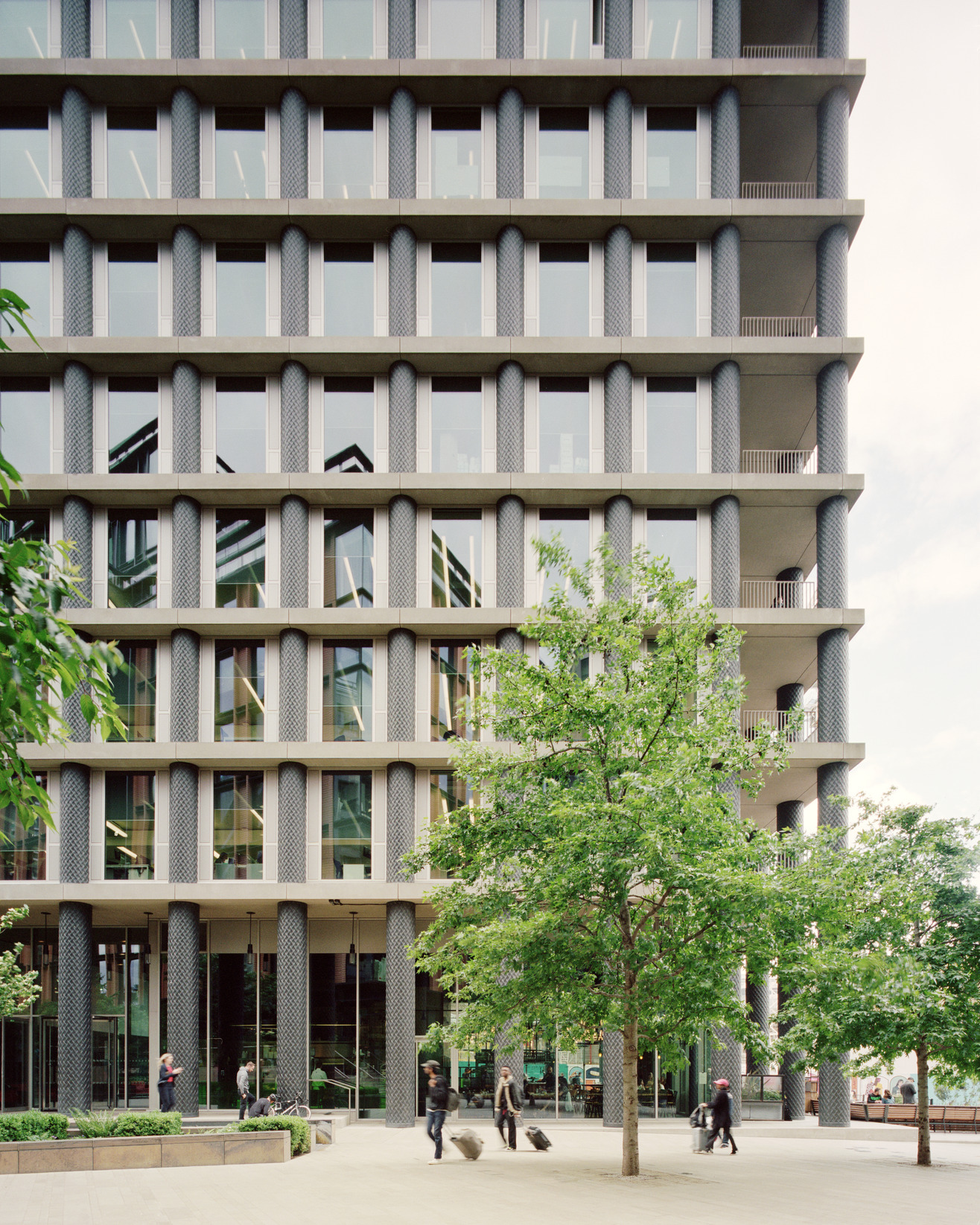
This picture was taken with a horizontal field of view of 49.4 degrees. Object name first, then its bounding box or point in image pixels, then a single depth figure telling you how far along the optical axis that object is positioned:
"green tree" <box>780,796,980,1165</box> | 16.94
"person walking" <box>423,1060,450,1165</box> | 17.80
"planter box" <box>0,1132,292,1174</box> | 17.23
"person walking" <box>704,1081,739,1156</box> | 20.28
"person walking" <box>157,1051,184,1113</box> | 22.44
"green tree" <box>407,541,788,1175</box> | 15.34
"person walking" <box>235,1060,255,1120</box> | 24.39
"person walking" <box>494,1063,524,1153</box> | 20.17
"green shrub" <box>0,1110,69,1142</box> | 18.19
